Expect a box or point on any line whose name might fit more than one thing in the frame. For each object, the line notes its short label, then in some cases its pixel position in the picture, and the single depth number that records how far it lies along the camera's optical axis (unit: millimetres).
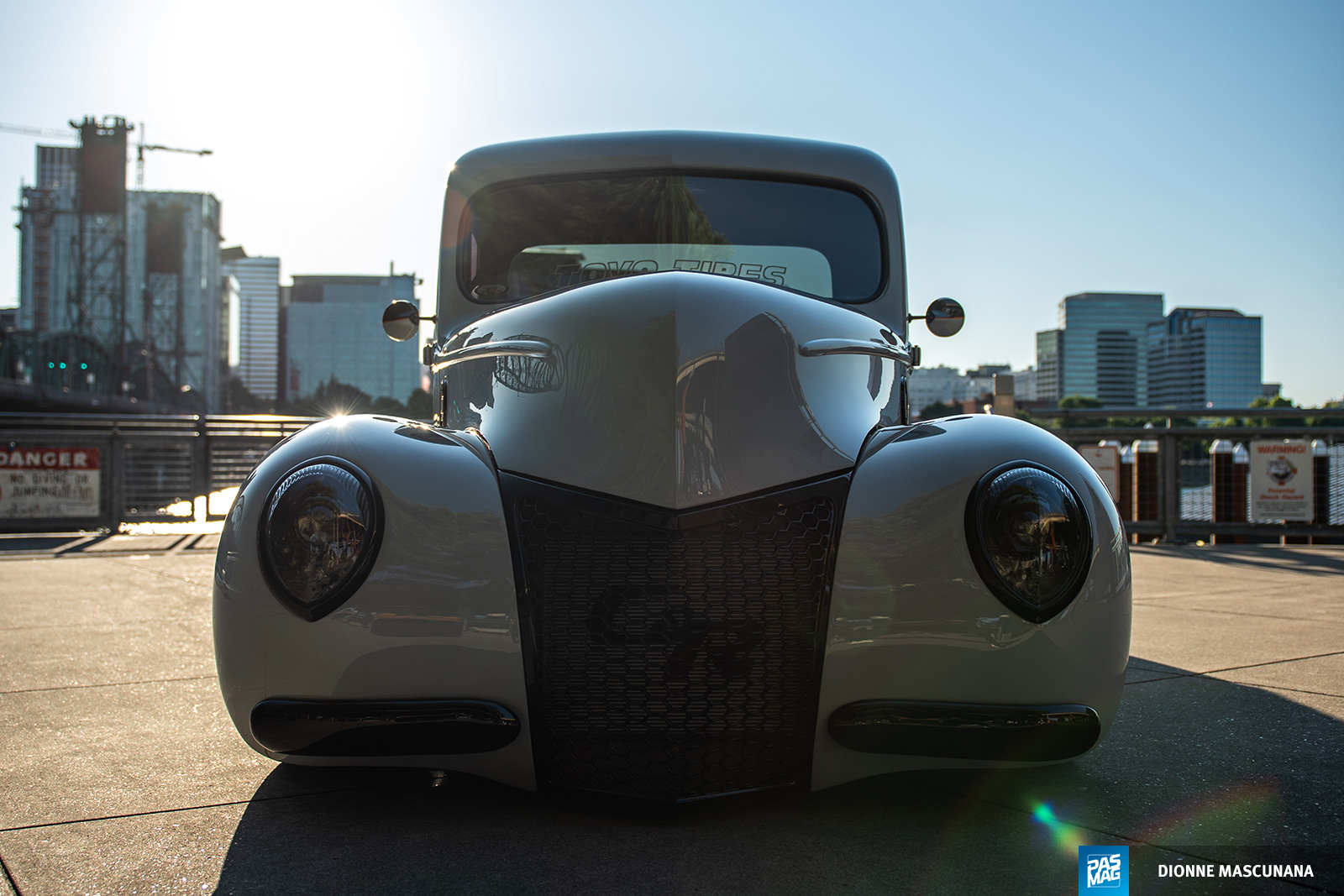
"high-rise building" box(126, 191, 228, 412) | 115375
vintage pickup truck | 1776
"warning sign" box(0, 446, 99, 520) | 10508
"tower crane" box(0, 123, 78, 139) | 113975
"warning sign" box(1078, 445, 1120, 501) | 10289
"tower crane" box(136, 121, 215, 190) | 104750
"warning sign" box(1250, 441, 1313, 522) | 9789
